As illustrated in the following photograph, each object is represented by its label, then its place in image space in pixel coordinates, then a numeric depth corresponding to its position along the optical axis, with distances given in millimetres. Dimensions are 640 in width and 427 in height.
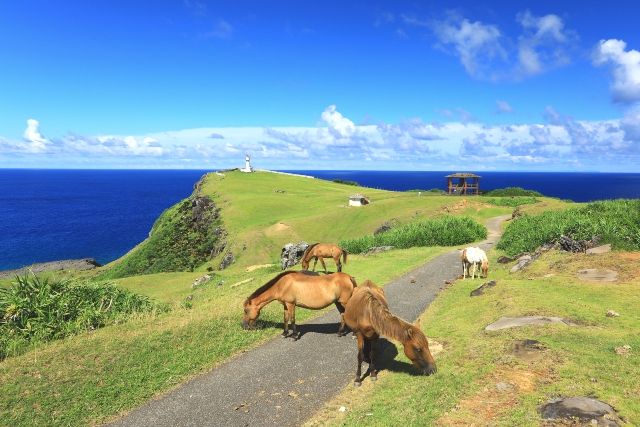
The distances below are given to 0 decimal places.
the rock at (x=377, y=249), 38834
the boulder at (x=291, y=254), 35938
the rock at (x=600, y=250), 23959
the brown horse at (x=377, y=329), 10625
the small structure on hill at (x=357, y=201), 78500
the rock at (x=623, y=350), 10805
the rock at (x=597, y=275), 19536
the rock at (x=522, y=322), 13648
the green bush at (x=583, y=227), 25234
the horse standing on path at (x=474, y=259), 24422
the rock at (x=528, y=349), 10719
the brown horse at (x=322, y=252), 25625
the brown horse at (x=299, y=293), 14547
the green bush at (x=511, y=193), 84944
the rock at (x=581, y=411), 7381
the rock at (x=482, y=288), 19703
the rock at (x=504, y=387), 9227
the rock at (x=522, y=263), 25422
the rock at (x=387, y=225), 57938
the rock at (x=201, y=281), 38572
